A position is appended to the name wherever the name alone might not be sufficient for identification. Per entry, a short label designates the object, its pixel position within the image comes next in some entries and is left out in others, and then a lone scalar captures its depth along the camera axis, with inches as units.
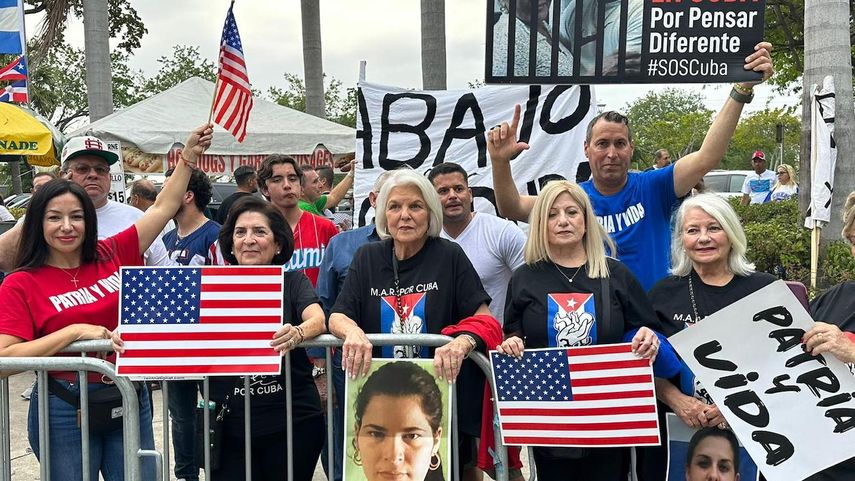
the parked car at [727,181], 915.4
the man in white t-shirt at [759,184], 651.5
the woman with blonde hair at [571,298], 128.6
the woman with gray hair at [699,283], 127.1
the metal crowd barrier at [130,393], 129.1
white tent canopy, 405.3
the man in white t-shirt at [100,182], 177.9
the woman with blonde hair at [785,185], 613.9
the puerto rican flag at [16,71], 597.0
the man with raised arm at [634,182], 155.0
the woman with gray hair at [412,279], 137.7
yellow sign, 424.2
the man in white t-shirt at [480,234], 162.9
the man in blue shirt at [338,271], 165.6
